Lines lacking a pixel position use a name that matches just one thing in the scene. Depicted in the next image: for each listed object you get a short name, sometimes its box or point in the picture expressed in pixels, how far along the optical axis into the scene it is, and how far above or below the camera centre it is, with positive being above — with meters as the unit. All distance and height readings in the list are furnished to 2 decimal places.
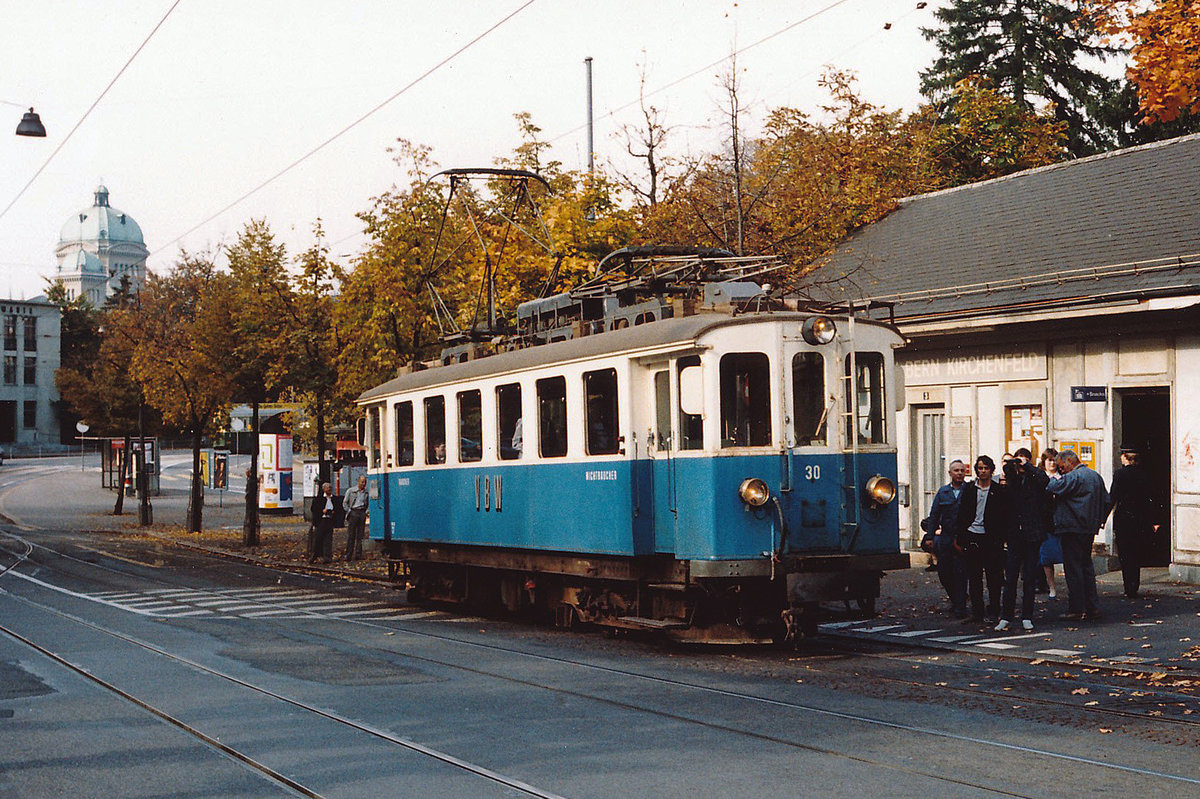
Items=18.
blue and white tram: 12.56 -0.14
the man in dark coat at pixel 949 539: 15.42 -0.96
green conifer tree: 45.56 +13.28
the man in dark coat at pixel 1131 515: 16.56 -0.77
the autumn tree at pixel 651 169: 31.53 +6.87
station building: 18.67 +1.81
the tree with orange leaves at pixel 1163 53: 13.92 +4.01
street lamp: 25.08 +6.12
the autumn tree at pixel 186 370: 33.59 +2.33
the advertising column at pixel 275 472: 44.12 -0.33
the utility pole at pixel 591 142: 36.94 +8.64
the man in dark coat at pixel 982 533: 14.80 -0.85
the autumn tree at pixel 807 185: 26.84 +6.27
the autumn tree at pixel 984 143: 38.03 +8.48
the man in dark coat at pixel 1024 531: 14.51 -0.83
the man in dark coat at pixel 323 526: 27.56 -1.28
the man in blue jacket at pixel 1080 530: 15.03 -0.85
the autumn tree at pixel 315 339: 28.06 +2.48
